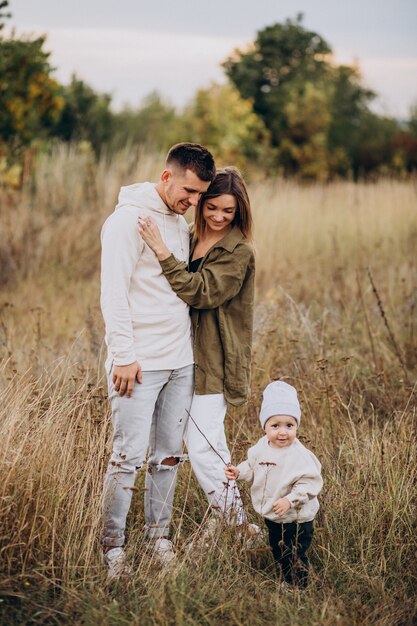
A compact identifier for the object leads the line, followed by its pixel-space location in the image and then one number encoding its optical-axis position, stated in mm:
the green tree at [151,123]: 27094
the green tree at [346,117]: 25094
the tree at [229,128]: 21609
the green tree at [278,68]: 23922
